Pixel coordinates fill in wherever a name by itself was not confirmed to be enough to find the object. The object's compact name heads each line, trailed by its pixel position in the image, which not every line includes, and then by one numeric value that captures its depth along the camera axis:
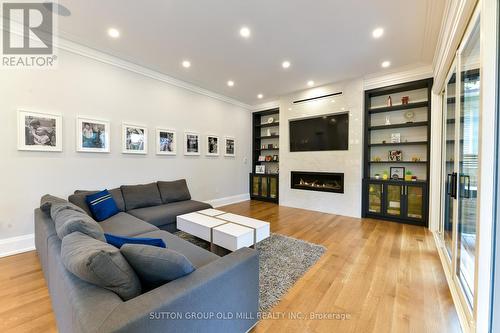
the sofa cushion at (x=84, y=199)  2.85
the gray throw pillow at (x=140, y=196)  3.43
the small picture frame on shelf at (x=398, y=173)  4.37
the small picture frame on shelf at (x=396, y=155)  4.38
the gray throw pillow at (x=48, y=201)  2.15
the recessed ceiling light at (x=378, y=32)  2.84
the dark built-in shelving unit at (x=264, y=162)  6.20
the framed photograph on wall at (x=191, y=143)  4.77
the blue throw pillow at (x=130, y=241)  1.36
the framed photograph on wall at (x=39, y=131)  2.75
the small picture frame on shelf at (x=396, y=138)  4.36
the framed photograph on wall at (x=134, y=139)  3.75
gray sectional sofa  0.87
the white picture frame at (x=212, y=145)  5.25
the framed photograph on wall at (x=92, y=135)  3.23
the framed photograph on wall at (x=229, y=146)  5.78
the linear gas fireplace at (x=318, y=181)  4.90
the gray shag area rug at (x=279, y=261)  1.99
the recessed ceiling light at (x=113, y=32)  2.87
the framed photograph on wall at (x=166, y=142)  4.23
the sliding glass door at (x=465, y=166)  1.72
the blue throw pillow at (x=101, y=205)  2.83
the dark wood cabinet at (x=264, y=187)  6.13
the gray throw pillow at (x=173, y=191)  3.91
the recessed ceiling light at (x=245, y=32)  2.82
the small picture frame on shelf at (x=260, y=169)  6.55
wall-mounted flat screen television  4.81
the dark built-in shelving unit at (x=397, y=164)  3.95
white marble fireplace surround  4.58
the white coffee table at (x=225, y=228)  2.36
